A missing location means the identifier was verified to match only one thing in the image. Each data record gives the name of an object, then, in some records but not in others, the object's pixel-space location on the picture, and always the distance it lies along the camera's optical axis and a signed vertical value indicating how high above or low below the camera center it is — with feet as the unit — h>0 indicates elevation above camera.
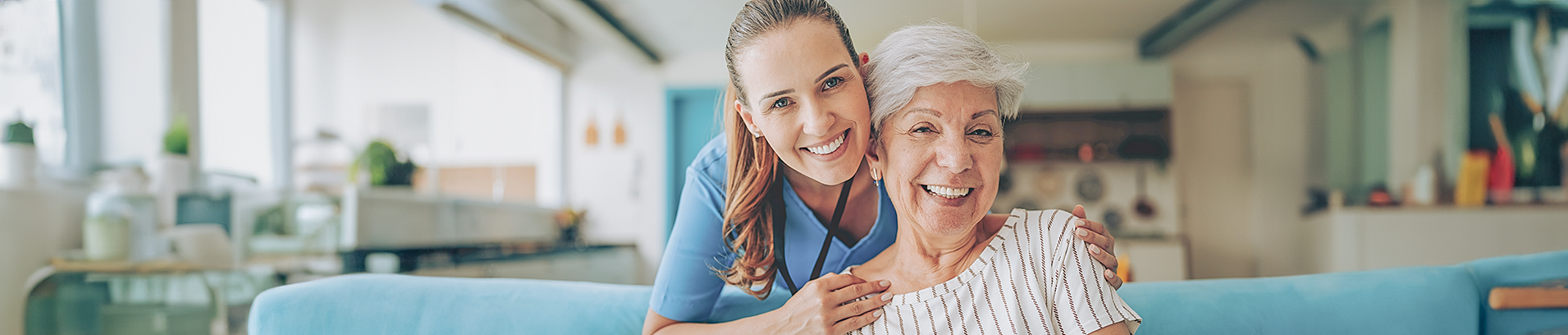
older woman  3.55 -0.24
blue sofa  4.60 -0.82
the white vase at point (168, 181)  10.05 -0.02
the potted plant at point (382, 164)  12.85 +0.16
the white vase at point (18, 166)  8.60 +0.18
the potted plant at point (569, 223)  20.80 -1.36
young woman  3.57 -0.17
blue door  21.24 +1.12
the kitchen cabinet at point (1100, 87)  19.54 +1.77
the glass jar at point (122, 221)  9.20 -0.48
